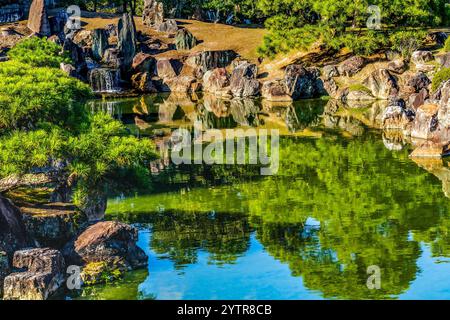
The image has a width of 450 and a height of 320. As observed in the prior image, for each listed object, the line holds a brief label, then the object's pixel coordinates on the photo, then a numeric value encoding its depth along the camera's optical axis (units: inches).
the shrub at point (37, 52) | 2134.6
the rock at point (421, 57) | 3117.6
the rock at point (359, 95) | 3105.3
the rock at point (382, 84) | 3004.4
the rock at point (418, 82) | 2842.0
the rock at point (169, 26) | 4411.9
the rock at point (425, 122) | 2056.7
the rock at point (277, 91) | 3253.0
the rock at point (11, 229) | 1050.7
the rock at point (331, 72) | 3307.1
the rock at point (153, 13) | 4488.2
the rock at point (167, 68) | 3868.1
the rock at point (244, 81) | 3417.8
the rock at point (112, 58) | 3902.6
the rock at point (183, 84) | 3720.5
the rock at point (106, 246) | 1066.7
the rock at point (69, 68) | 3472.0
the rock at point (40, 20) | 4180.6
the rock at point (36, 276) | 963.3
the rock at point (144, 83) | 3730.3
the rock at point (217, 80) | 3545.8
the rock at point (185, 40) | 4175.7
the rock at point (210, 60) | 3814.0
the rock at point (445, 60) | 2880.4
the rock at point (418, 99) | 2373.3
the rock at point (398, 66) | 3149.6
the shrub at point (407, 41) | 3218.5
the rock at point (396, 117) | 2347.4
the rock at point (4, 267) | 1007.6
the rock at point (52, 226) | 1101.1
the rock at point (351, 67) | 3289.9
